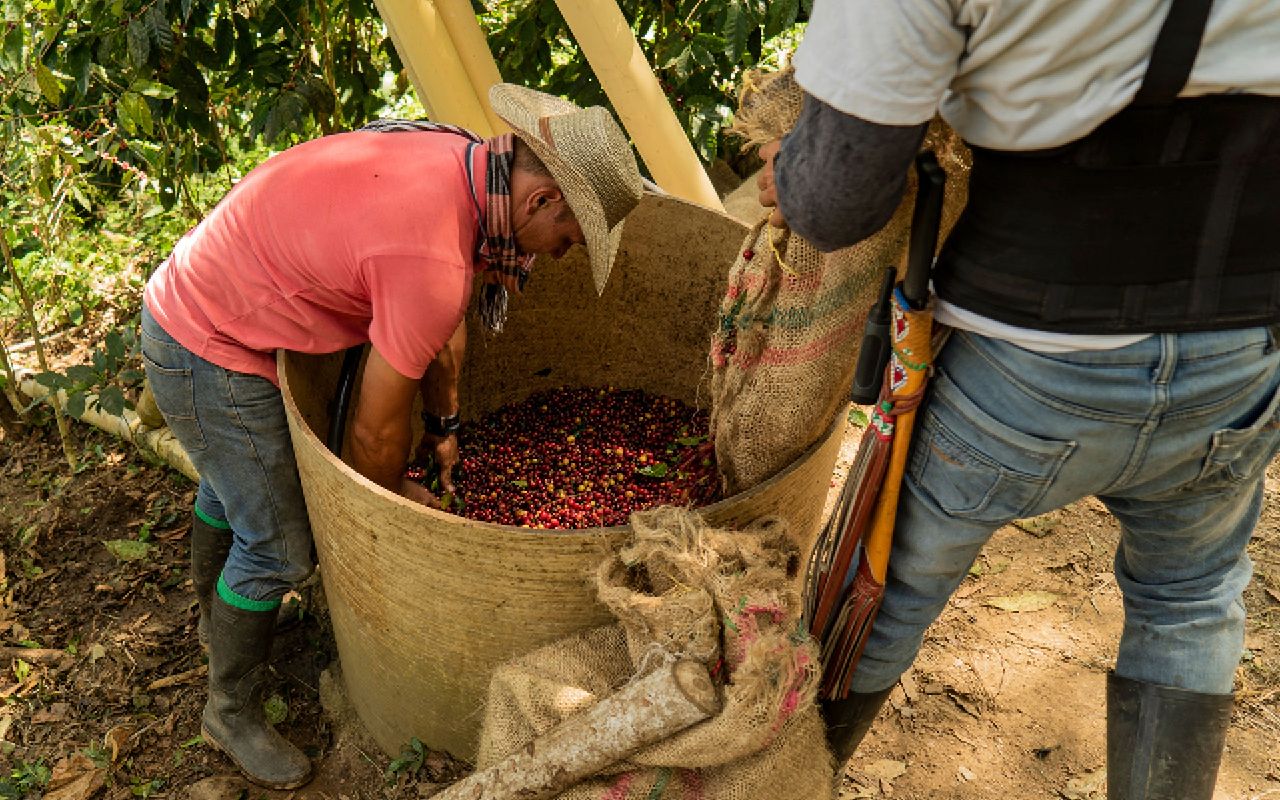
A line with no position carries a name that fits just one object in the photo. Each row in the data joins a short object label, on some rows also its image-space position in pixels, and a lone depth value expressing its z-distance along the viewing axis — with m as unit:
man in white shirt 1.37
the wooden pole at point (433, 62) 3.09
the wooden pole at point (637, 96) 3.08
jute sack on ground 1.93
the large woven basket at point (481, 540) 2.10
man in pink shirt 2.14
